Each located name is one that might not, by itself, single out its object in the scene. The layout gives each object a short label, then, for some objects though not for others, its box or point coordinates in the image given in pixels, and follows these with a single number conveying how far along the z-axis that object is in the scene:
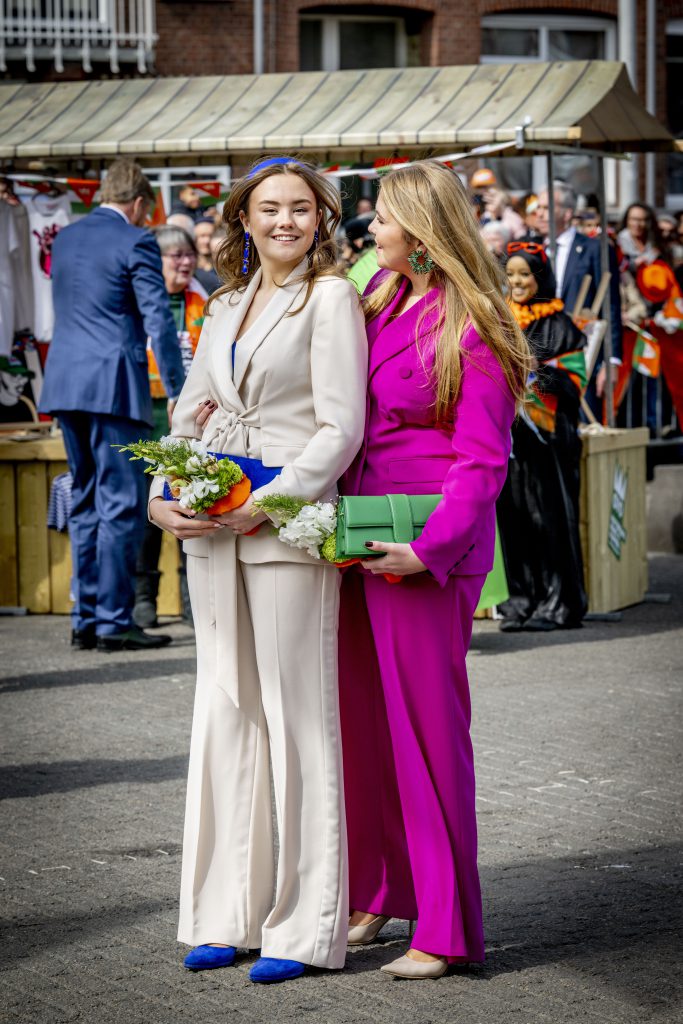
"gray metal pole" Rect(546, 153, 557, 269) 10.39
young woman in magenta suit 4.00
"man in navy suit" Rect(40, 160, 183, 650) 8.57
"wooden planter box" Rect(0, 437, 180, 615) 10.05
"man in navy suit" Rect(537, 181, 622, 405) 12.09
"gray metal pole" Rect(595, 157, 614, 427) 10.79
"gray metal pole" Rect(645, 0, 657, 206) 24.83
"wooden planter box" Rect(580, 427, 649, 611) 9.84
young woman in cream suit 4.03
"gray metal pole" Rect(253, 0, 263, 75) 23.03
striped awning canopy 10.63
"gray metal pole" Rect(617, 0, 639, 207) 24.50
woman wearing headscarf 9.25
